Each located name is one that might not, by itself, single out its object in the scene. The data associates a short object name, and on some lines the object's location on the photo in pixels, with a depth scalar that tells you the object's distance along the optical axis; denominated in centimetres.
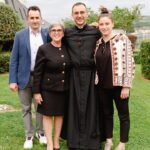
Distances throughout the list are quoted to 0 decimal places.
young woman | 339
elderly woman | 345
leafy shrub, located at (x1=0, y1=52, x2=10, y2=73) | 928
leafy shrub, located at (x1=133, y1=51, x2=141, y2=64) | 1310
